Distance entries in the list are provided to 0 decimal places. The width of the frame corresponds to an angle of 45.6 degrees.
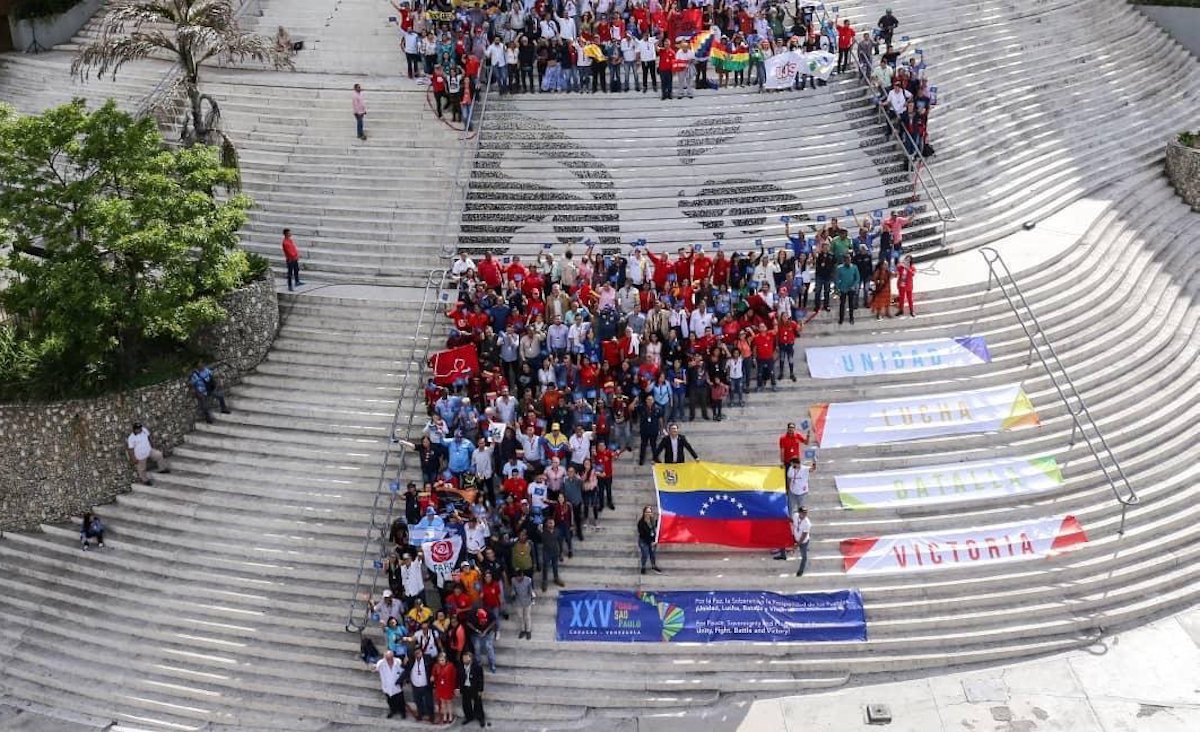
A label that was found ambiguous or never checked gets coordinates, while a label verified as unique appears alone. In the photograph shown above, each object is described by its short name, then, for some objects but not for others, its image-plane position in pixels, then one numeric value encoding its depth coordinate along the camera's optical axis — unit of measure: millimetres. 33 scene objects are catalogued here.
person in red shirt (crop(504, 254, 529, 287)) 27453
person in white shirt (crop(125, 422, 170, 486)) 26172
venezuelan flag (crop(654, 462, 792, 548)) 24031
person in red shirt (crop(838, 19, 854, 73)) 33656
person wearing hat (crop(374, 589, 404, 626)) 22047
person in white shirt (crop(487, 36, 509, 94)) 32875
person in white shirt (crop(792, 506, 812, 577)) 23375
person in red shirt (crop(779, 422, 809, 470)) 24484
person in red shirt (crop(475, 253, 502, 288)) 27656
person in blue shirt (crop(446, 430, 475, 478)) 24094
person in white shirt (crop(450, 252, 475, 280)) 27906
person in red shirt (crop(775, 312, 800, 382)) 26328
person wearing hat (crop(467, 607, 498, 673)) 21938
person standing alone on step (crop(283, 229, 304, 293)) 28859
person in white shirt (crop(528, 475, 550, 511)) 23281
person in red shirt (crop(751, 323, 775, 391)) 25984
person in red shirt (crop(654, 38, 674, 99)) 32562
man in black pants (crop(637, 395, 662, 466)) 24734
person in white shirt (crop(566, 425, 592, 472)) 23969
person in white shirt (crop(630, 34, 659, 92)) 32969
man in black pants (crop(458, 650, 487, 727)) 21453
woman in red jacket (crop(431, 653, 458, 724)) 21531
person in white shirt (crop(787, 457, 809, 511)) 24203
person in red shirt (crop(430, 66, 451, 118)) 32562
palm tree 28688
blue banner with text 23156
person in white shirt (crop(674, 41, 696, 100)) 32812
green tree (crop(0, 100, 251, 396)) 24703
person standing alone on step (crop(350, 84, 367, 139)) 32250
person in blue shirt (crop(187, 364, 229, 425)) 26766
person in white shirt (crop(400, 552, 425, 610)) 22516
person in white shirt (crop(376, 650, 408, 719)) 21547
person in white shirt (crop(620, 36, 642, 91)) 32969
